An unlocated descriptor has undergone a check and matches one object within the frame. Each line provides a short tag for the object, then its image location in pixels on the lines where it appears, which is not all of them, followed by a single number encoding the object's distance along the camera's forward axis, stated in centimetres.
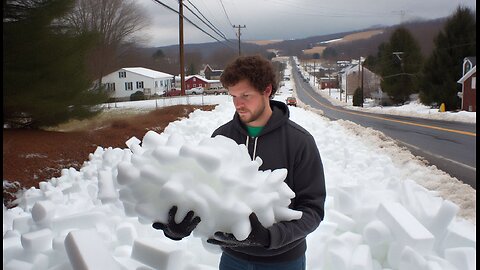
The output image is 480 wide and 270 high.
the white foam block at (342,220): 273
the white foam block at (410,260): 220
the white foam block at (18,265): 225
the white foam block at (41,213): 271
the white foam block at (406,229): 228
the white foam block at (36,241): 236
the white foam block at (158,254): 198
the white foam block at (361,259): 217
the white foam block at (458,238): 249
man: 132
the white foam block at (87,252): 177
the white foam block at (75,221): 265
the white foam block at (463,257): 226
